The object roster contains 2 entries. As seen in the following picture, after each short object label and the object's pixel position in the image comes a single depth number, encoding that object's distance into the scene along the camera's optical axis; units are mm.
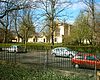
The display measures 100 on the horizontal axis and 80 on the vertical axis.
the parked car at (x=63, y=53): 6568
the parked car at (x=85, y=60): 5686
